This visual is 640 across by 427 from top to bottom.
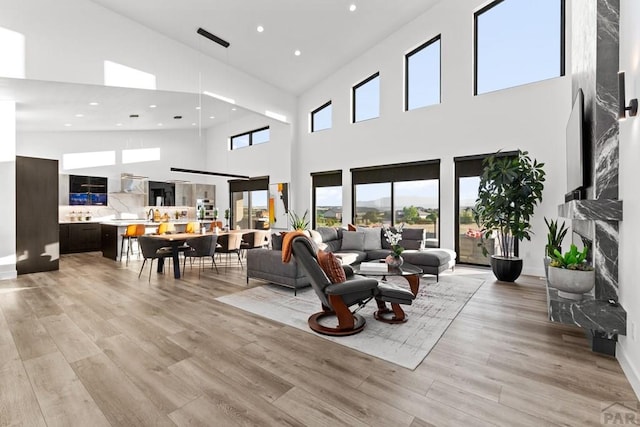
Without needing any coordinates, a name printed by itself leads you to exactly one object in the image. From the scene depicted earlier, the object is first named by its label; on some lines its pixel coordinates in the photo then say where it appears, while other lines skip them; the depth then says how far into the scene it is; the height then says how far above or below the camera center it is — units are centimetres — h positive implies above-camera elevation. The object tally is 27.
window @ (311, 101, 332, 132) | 917 +287
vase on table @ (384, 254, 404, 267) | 416 -69
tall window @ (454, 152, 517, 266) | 648 -10
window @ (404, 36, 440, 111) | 701 +321
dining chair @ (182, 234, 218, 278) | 580 -67
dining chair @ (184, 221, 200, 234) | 757 -43
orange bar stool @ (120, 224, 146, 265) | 747 -53
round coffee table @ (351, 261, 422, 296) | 390 -80
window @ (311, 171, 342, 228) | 896 +37
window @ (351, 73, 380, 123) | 807 +305
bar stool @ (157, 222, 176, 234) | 754 -43
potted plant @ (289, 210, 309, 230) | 944 -23
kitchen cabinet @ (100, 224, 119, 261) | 771 -79
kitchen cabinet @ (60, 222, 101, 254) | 852 -77
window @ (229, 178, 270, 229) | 1035 +28
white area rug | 279 -126
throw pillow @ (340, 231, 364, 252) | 641 -64
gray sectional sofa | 480 -80
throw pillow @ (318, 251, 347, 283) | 324 -61
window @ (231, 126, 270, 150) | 1040 +258
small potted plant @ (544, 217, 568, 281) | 417 -42
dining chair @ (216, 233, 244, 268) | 647 -68
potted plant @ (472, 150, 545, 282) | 524 +22
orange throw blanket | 329 -37
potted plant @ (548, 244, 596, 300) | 278 -60
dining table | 568 -60
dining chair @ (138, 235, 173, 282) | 570 -68
